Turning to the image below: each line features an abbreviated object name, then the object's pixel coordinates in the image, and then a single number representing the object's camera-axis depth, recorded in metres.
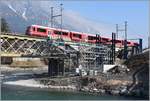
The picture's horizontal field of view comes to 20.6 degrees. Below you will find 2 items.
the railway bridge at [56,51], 47.38
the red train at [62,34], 51.53
